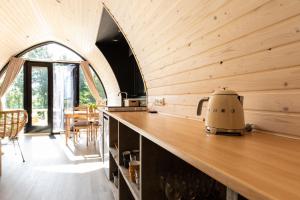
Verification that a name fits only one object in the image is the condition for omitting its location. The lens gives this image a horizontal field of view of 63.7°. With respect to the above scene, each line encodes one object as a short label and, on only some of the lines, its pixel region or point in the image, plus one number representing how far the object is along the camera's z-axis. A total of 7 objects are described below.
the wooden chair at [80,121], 5.44
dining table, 5.61
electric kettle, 1.15
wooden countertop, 0.49
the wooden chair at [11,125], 3.87
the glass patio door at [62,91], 7.02
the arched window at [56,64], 6.74
